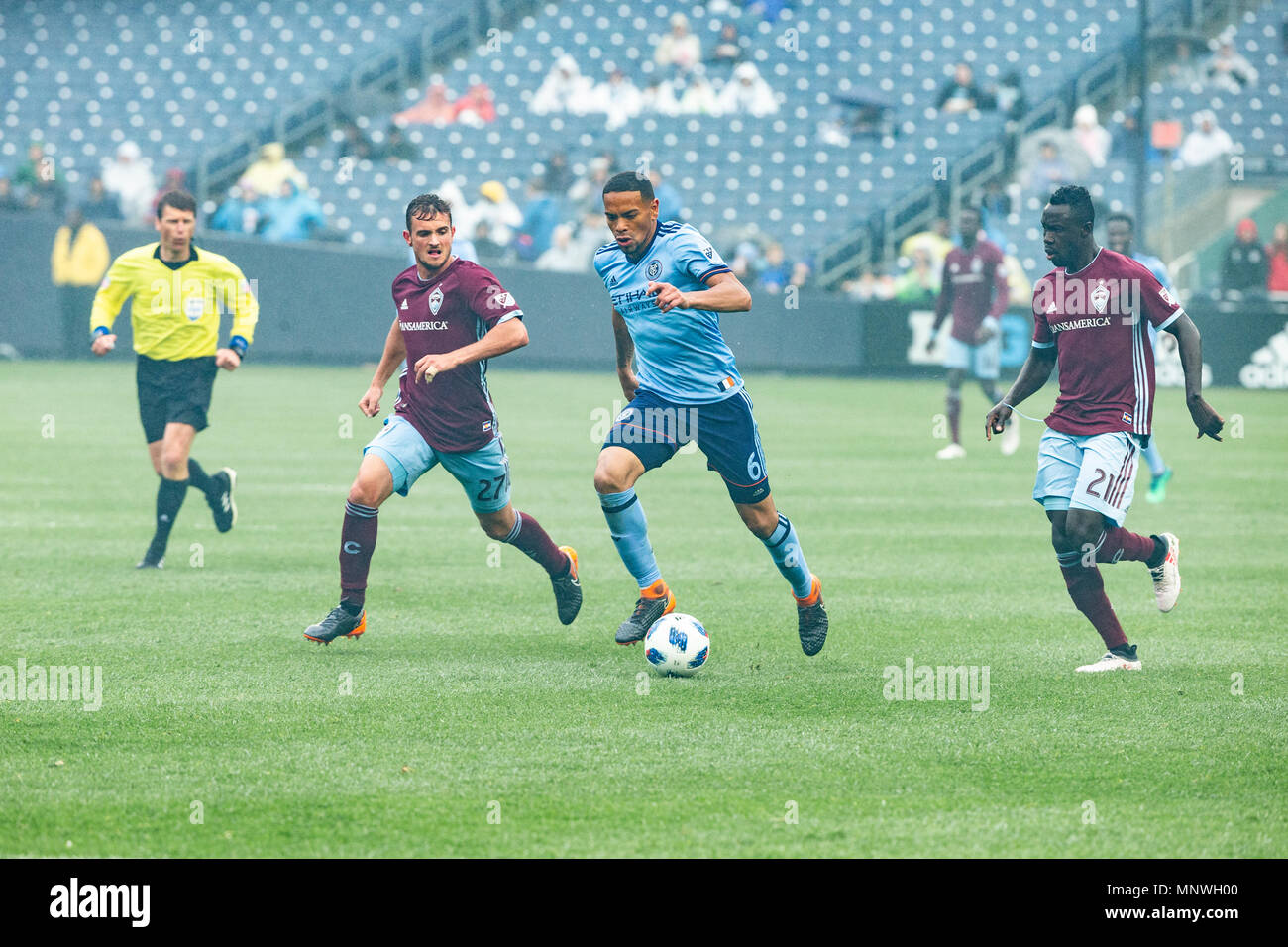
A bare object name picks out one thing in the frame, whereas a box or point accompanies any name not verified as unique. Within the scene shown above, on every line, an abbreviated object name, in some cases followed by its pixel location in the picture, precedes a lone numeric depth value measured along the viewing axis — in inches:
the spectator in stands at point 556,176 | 1173.1
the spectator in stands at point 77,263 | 1035.3
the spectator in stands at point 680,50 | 1258.6
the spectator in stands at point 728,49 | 1253.1
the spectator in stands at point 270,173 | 1173.1
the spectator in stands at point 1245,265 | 1044.5
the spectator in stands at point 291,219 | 1097.4
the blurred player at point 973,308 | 698.2
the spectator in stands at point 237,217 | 1109.7
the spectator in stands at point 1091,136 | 1160.2
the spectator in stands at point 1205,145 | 1201.4
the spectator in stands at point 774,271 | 1103.6
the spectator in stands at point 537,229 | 1097.4
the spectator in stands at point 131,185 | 1195.3
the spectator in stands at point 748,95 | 1242.0
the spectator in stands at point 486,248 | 1082.1
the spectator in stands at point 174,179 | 1057.5
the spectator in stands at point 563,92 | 1264.8
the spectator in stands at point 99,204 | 1095.6
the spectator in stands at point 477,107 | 1269.7
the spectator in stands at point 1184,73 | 1254.9
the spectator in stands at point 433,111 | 1278.3
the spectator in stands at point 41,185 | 1093.8
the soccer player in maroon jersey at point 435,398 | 312.3
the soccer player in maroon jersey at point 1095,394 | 290.4
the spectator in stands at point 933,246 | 1082.7
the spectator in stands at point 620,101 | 1248.8
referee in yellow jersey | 409.1
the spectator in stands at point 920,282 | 1063.0
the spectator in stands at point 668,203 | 1034.1
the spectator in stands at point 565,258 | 1090.1
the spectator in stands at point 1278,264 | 1053.8
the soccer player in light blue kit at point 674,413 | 304.3
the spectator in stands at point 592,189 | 1115.9
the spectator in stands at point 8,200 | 1078.4
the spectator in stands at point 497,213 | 1129.4
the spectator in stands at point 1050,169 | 1126.4
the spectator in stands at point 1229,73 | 1256.8
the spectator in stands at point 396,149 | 1230.9
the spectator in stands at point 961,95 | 1233.4
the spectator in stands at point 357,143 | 1249.4
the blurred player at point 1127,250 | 551.2
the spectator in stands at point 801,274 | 1106.1
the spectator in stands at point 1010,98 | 1199.6
